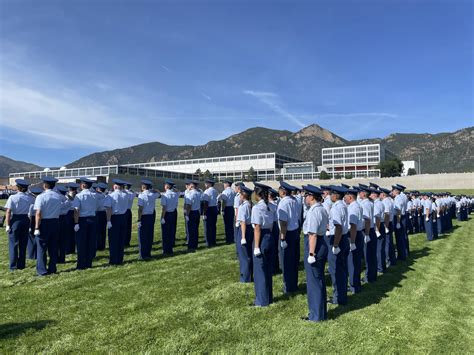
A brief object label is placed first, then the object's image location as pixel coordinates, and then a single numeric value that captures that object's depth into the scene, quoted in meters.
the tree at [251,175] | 127.12
